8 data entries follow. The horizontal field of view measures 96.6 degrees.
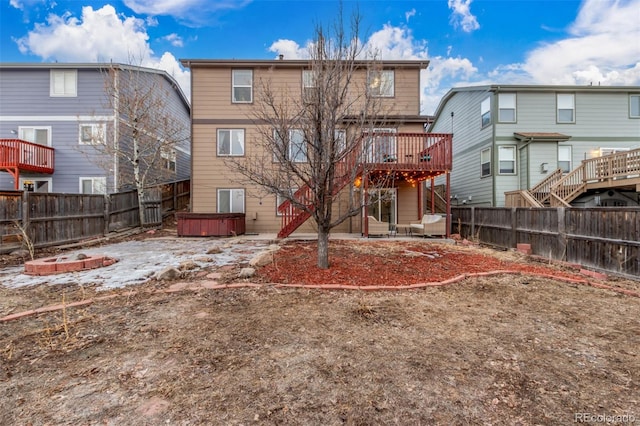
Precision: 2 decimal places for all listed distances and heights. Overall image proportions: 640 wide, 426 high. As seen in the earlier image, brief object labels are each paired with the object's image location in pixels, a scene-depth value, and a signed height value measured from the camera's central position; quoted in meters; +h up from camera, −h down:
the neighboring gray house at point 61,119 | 14.34 +4.69
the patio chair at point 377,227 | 10.74 -0.67
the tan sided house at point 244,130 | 12.82 +3.65
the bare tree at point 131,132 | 12.95 +3.85
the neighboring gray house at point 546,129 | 14.80 +4.24
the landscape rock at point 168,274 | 4.99 -1.13
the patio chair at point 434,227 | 10.67 -0.67
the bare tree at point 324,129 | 4.84 +1.45
